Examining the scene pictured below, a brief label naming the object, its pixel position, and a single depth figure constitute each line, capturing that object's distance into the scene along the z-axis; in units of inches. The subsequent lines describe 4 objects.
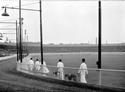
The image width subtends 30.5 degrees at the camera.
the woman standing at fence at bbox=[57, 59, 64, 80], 563.2
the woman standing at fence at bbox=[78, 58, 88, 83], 496.0
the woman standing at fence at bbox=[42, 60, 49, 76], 674.2
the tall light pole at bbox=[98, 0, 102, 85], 496.7
